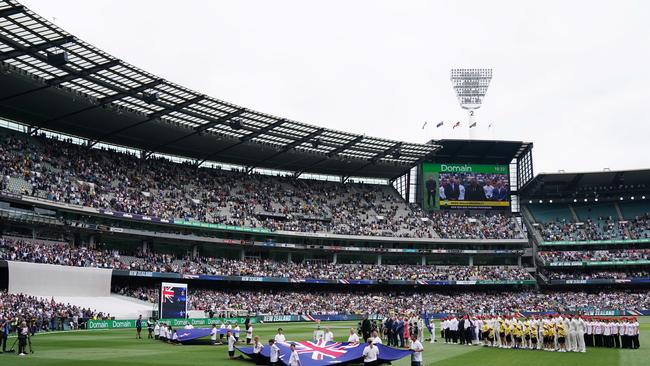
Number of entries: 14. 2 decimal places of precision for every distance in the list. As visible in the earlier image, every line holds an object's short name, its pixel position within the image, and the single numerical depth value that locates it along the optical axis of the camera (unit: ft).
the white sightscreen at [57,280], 164.66
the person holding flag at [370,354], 71.97
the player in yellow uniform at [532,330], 105.19
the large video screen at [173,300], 159.84
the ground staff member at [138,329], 134.76
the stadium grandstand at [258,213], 180.75
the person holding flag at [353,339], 88.03
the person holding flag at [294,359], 71.05
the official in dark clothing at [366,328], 123.54
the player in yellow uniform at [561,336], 101.19
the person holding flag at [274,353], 79.04
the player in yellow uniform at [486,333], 113.09
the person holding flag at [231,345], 91.76
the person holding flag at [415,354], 68.49
